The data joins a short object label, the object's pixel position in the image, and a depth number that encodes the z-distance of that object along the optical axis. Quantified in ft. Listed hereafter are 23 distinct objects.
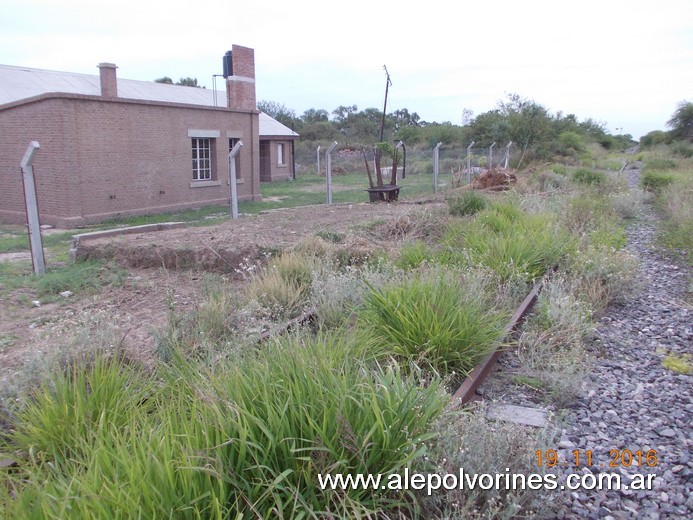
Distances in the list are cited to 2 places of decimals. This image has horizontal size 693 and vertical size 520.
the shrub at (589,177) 58.39
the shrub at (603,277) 20.88
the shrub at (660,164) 97.45
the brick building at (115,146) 51.98
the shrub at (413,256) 22.44
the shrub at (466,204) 37.06
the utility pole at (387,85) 51.31
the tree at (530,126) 115.85
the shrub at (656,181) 64.42
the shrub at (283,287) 19.08
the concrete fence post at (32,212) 28.86
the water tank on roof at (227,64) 75.95
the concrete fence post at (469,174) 74.02
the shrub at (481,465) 8.40
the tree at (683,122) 175.67
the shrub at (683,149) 132.54
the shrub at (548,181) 56.34
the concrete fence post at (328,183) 53.93
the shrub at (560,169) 69.14
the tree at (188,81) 205.09
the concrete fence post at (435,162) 65.69
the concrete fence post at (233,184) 42.06
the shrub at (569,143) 117.39
